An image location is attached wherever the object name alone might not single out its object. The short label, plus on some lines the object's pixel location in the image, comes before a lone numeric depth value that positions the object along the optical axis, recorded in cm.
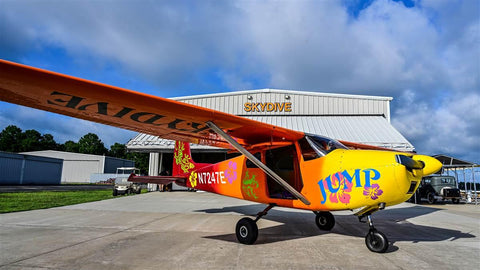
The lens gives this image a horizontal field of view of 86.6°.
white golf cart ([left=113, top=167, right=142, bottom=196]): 1634
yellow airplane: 327
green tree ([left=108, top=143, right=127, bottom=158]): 9606
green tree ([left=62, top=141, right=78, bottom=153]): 9306
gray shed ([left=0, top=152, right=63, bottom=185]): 3231
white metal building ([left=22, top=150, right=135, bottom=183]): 5150
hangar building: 1894
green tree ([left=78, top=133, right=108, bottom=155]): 8912
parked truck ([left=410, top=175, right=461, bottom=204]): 1630
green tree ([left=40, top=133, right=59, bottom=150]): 8575
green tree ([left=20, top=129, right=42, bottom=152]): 8075
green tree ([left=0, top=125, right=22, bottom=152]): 7900
